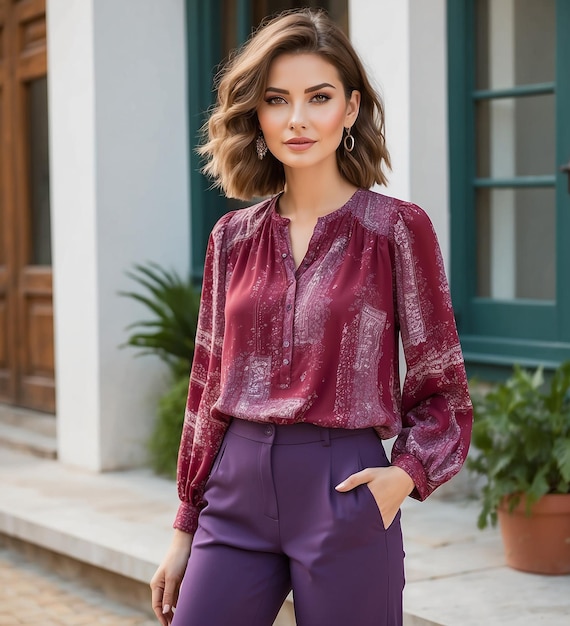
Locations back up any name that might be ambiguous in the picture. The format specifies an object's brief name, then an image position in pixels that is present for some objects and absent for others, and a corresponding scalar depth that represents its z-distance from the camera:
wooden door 7.44
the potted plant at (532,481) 4.02
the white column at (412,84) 4.91
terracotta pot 4.04
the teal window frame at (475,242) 4.91
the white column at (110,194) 6.28
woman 2.10
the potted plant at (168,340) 5.98
